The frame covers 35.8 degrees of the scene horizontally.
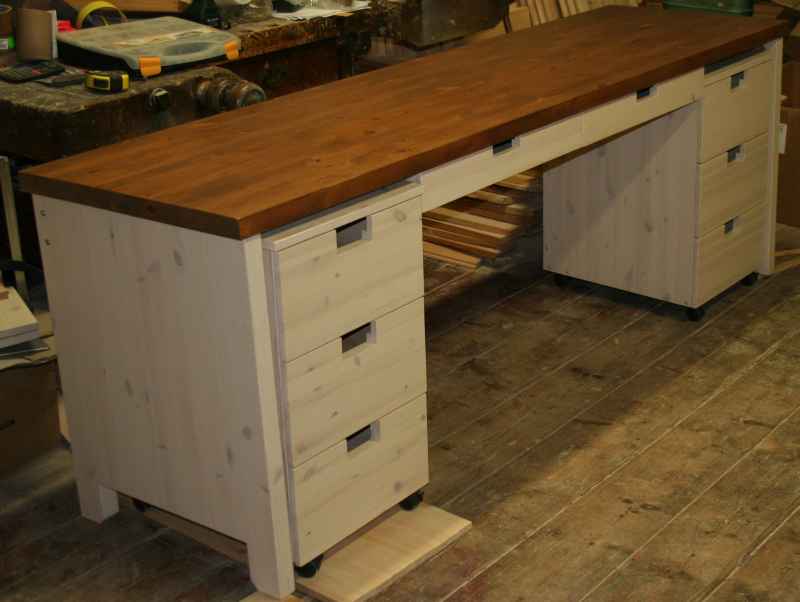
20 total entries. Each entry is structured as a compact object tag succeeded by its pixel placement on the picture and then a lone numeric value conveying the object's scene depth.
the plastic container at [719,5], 4.06
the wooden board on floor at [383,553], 2.38
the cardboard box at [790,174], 4.10
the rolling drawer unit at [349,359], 2.16
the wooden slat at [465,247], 4.00
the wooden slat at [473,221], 4.02
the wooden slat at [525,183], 4.08
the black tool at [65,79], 2.96
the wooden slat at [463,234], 4.00
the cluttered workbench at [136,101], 2.79
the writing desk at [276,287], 2.14
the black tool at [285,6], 3.62
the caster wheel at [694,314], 3.56
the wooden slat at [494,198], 4.07
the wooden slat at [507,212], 4.05
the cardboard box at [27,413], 2.79
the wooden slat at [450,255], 4.01
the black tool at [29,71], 2.99
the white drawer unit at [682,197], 3.40
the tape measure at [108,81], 2.88
